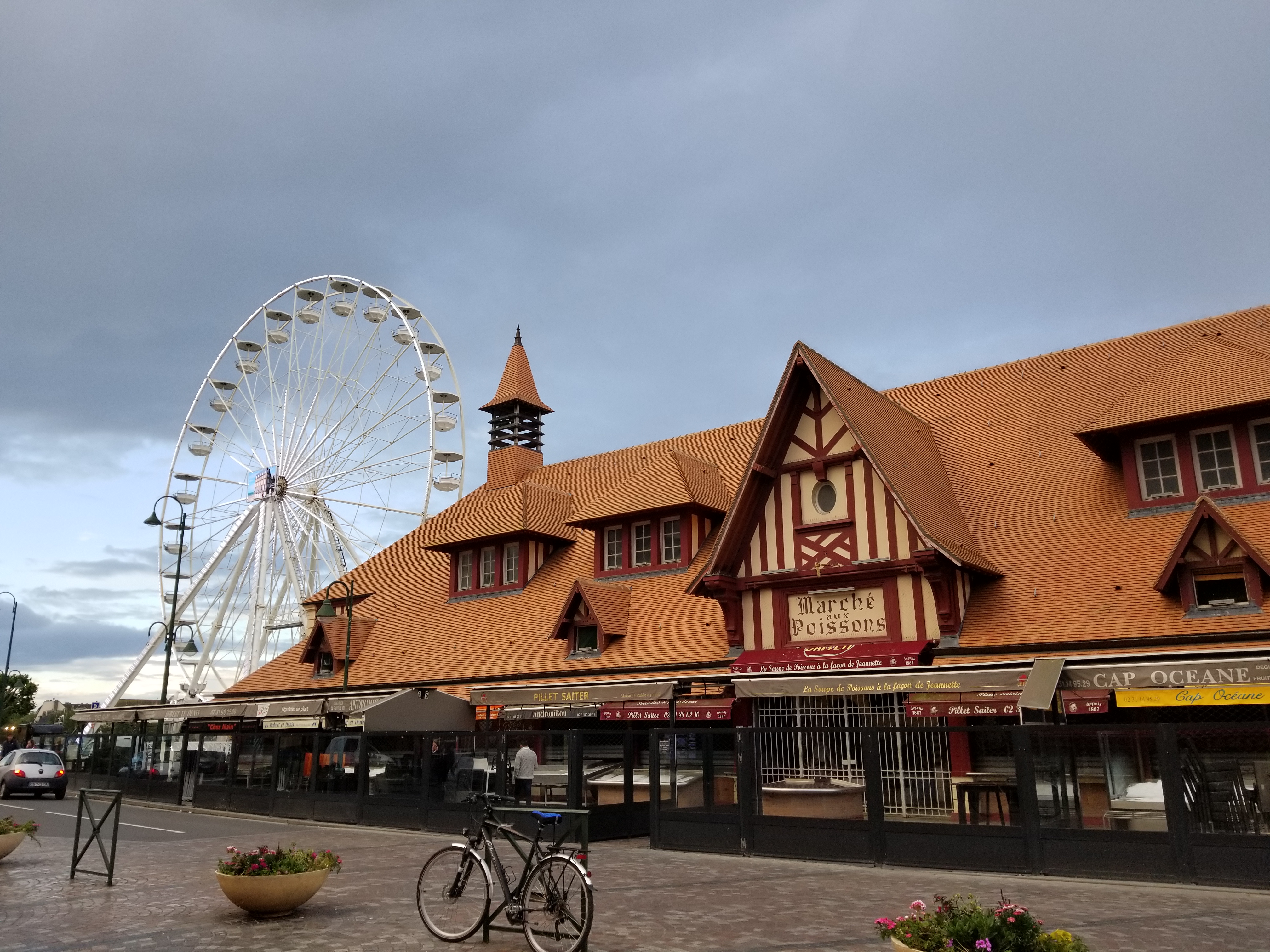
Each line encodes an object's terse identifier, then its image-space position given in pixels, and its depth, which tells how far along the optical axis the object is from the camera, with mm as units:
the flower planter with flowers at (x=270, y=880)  10969
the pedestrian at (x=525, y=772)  20031
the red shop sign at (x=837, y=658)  19484
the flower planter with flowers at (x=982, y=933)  6688
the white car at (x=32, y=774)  31422
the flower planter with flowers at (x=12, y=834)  14695
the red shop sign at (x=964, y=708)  17203
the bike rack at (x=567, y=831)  9852
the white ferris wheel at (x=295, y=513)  37594
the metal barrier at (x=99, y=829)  13328
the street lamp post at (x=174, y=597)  37625
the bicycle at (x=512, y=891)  9219
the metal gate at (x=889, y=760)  15250
